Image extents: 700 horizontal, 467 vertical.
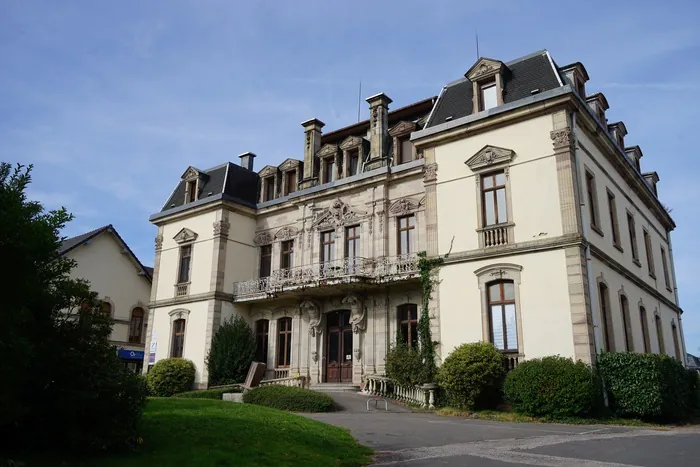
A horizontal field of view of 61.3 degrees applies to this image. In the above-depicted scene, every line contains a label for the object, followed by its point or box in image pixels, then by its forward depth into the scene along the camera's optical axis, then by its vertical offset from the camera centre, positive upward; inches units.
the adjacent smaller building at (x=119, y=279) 1459.2 +258.1
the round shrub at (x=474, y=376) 730.8 +11.9
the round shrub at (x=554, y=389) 660.7 -2.6
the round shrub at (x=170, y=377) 1115.3 +11.6
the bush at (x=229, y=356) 1109.1 +52.2
